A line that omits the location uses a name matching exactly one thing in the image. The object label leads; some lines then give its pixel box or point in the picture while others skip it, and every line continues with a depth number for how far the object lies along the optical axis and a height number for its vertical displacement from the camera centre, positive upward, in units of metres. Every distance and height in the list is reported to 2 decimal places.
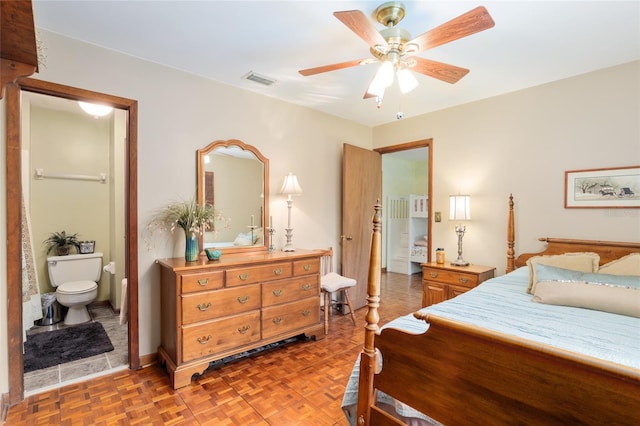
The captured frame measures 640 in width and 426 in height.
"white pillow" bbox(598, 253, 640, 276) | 2.13 -0.42
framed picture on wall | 2.53 +0.18
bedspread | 1.32 -0.61
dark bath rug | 2.55 -1.28
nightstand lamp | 3.36 -0.04
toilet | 3.31 -0.87
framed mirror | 2.88 +0.16
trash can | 3.35 -1.14
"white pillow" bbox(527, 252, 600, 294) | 2.32 -0.43
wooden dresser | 2.25 -0.82
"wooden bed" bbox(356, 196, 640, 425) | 0.82 -0.56
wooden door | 3.91 -0.02
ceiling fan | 1.51 +0.94
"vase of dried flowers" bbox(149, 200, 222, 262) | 2.54 -0.10
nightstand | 3.09 -0.75
